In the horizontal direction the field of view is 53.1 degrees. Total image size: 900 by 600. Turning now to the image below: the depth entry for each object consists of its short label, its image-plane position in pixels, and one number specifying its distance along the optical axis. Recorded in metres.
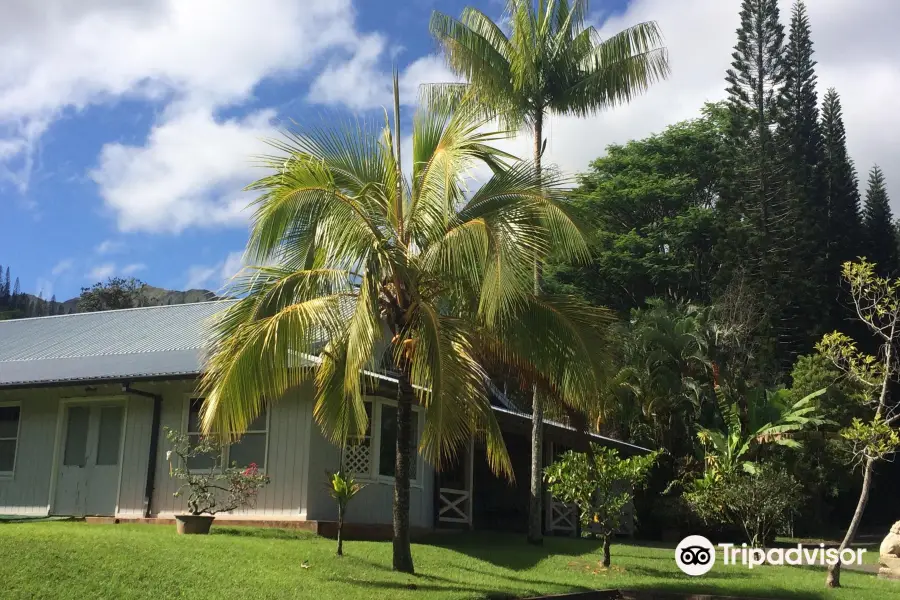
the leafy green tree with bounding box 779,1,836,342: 36.41
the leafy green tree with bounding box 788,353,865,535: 27.14
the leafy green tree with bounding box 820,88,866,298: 39.59
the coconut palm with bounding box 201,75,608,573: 10.48
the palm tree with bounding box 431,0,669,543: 17.62
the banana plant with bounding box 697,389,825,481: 23.91
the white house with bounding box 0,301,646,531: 15.21
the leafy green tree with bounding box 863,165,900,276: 40.47
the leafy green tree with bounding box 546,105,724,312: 38.97
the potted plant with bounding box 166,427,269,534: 13.06
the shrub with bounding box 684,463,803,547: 15.35
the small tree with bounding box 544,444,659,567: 13.29
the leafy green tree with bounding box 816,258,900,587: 12.22
